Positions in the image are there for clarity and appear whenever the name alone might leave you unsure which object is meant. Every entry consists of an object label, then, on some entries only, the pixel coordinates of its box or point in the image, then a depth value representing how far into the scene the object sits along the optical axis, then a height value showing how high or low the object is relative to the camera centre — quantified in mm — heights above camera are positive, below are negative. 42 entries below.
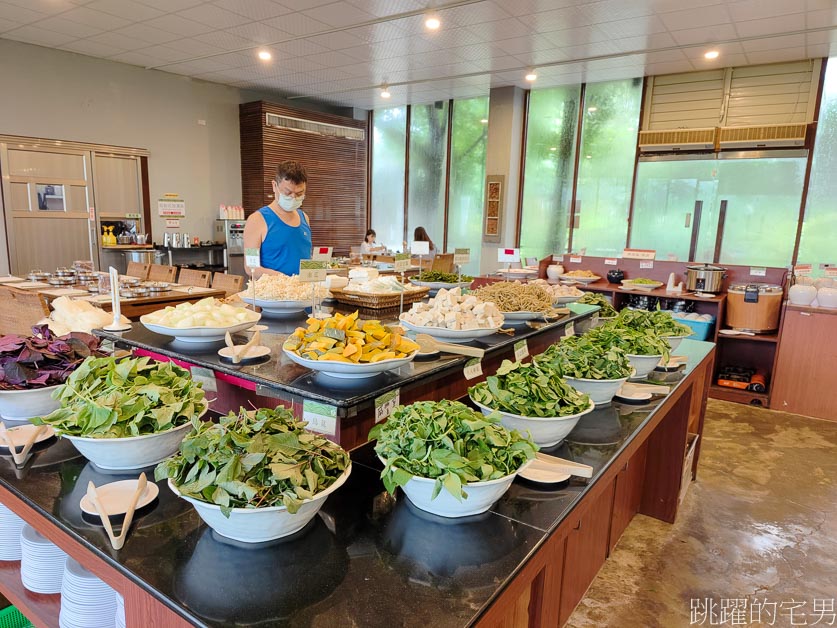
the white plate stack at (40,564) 1318 -854
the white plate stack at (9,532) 1432 -846
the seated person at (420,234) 8318 -130
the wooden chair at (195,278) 5367 -597
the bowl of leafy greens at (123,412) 1225 -454
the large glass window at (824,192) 6328 +556
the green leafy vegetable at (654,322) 2607 -429
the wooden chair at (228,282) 5031 -599
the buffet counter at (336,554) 908 -633
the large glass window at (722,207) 6629 +371
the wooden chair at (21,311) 4027 -742
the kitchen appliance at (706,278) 5078 -404
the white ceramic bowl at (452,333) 1894 -372
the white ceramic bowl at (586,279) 5668 -499
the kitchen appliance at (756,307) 4754 -620
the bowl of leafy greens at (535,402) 1448 -473
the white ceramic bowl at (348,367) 1410 -378
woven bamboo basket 2428 -341
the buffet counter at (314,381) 1408 -436
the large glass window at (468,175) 9070 +879
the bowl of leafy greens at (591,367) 1805 -458
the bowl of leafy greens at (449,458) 1096 -480
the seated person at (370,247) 8734 -372
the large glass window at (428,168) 9445 +1026
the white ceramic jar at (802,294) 4453 -455
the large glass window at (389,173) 9930 +954
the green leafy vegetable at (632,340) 2192 -446
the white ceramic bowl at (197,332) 1745 -370
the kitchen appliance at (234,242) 7984 -334
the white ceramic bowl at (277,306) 2256 -358
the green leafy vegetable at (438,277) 3006 -284
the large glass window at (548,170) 8148 +921
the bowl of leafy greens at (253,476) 984 -485
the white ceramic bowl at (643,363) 2234 -537
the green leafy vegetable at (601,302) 3174 -431
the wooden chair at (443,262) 6036 -403
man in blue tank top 3205 -37
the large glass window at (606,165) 7621 +961
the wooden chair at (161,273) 5770 -601
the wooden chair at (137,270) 6152 -621
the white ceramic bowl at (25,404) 1500 -538
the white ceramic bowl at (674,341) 2606 -520
